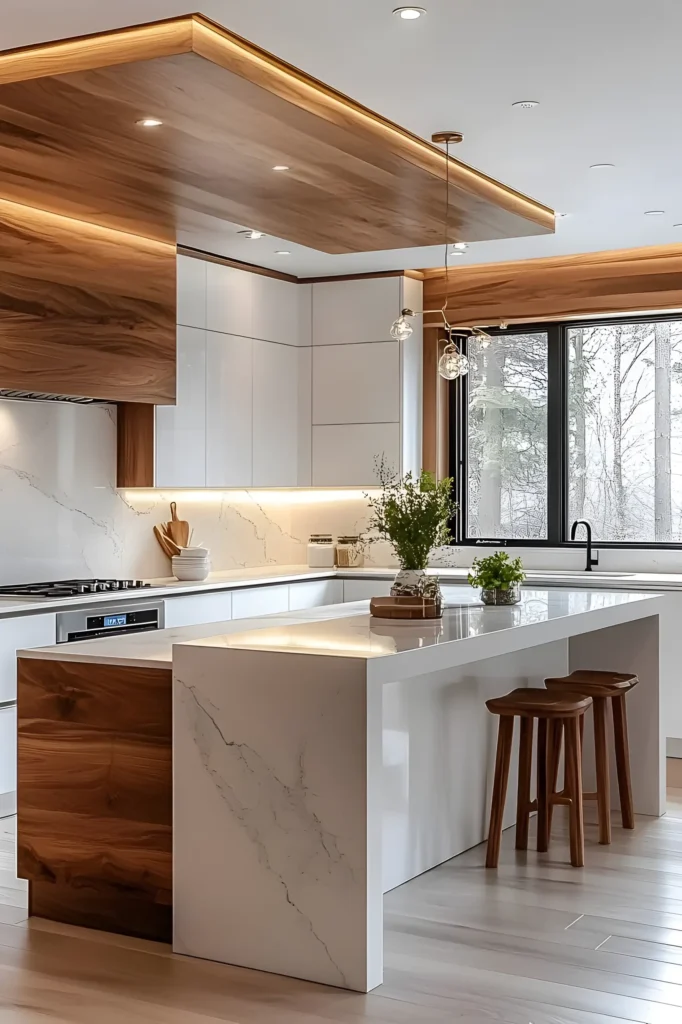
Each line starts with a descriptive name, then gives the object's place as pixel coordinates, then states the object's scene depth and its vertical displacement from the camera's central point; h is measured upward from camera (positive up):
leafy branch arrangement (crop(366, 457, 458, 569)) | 4.14 -0.04
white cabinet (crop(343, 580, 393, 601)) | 6.98 -0.47
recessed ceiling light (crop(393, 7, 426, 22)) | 3.33 +1.39
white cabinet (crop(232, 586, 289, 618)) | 6.40 -0.50
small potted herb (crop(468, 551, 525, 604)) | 4.65 -0.27
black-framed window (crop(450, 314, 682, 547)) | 6.92 +0.46
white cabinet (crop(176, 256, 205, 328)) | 6.33 +1.16
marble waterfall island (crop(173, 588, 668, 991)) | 3.15 -0.76
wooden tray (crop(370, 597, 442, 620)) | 4.09 -0.34
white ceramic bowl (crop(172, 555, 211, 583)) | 6.45 -0.32
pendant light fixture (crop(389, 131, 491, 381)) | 4.39 +0.59
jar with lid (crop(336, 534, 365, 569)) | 7.41 -0.28
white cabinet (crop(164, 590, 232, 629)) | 5.87 -0.50
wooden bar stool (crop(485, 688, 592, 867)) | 4.20 -0.88
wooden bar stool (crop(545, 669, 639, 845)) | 4.58 -0.86
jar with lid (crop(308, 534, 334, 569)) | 7.41 -0.29
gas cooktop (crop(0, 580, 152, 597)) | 5.30 -0.37
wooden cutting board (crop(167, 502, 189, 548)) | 6.72 -0.12
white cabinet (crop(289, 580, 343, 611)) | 6.84 -0.49
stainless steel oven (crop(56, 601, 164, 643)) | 5.16 -0.50
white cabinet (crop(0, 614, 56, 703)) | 4.84 -0.54
